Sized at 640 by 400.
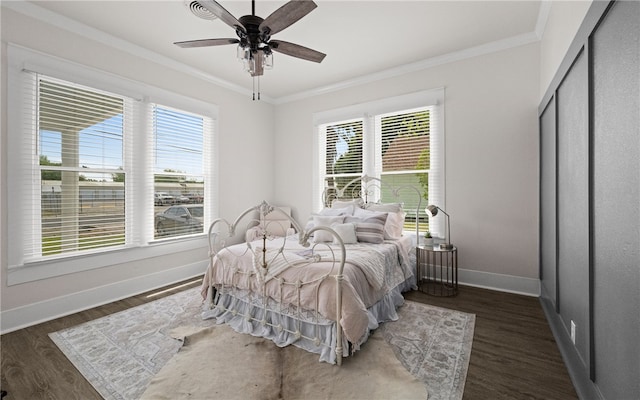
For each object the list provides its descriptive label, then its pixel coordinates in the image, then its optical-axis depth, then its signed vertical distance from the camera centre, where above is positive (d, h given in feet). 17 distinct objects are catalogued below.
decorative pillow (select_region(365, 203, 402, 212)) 12.79 -0.36
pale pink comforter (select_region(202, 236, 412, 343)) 6.89 -2.20
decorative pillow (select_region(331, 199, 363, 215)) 13.47 -0.18
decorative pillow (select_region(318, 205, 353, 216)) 12.75 -0.53
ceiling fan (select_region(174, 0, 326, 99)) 6.29 +4.28
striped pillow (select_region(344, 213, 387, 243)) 10.99 -1.17
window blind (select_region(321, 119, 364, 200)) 15.46 +2.70
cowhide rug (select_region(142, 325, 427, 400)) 5.77 -3.93
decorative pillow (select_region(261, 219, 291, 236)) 16.21 -1.64
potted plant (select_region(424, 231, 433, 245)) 11.94 -1.69
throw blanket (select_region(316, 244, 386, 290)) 8.07 -1.87
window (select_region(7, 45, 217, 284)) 9.01 +1.46
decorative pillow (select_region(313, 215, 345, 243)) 11.21 -0.99
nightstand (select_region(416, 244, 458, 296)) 11.51 -3.23
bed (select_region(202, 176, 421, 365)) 6.95 -2.47
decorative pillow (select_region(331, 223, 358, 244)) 10.78 -1.26
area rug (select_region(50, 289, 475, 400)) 6.24 -3.94
